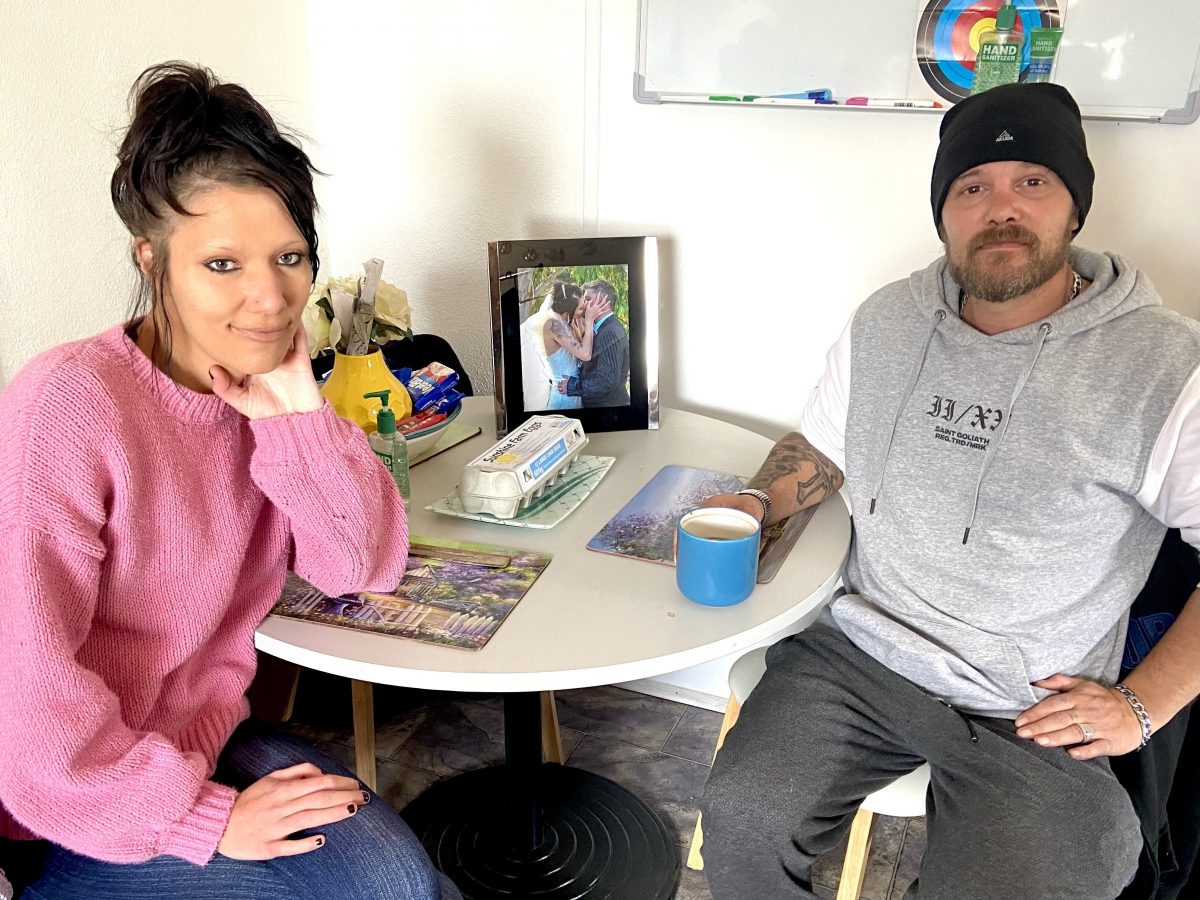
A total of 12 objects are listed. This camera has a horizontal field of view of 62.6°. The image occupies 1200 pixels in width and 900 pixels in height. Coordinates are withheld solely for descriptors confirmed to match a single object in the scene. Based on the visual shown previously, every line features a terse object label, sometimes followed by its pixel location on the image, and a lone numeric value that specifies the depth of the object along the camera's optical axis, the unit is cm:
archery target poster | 154
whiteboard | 151
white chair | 136
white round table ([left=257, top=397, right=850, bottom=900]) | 110
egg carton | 139
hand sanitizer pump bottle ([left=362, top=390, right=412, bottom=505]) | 140
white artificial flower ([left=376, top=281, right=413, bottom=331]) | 173
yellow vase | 151
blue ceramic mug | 117
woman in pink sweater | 94
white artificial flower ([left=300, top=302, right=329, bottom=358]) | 166
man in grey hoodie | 125
